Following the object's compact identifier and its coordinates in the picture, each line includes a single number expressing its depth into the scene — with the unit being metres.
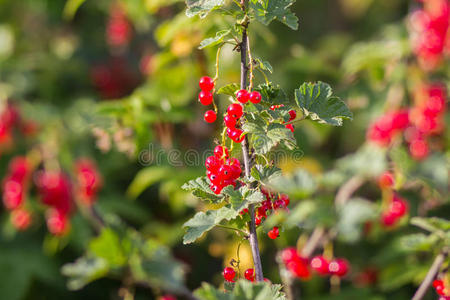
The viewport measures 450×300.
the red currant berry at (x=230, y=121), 1.33
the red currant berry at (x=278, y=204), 1.34
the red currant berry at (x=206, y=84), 1.36
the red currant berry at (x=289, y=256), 1.58
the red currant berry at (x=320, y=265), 1.59
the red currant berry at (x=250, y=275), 1.36
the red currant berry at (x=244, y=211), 1.34
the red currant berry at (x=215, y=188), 1.34
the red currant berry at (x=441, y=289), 1.42
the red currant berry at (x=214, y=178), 1.34
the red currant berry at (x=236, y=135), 1.33
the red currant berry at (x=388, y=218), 1.67
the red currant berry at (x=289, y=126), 1.34
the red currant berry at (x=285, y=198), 1.35
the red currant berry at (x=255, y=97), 1.32
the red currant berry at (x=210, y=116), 1.36
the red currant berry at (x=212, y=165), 1.34
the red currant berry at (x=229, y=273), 1.35
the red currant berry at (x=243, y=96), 1.32
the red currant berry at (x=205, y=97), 1.36
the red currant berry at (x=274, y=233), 1.34
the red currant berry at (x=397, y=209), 1.67
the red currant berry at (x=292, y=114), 1.34
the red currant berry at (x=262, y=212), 1.34
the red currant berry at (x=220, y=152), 1.35
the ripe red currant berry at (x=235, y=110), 1.33
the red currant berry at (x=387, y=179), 1.68
